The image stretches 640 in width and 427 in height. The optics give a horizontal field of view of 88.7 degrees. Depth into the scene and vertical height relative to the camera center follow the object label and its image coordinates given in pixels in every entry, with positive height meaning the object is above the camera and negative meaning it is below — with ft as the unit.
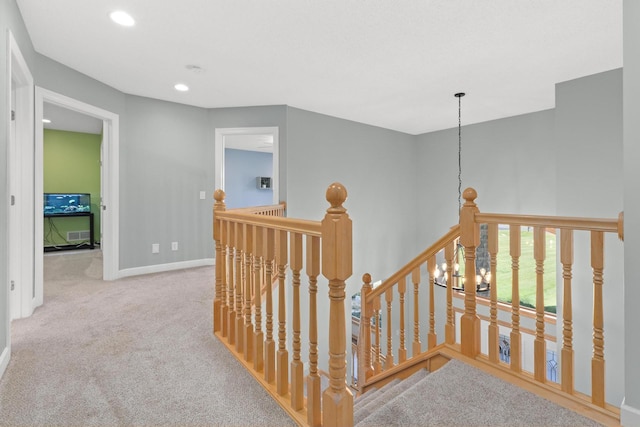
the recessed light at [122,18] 7.80 +4.80
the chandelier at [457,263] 13.65 -2.24
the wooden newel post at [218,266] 7.57 -1.21
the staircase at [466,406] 4.86 -3.05
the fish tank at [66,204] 20.07 +0.66
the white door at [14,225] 8.55 -0.30
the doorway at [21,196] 8.63 +0.49
